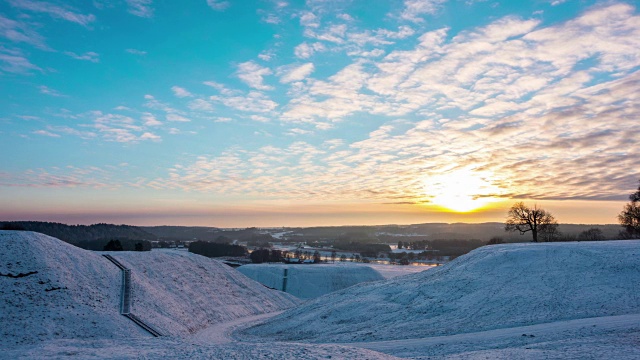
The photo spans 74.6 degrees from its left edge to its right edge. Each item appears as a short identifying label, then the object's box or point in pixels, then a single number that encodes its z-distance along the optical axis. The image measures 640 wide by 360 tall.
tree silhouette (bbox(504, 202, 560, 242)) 79.73
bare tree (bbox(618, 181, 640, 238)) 80.31
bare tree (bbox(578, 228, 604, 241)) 95.06
